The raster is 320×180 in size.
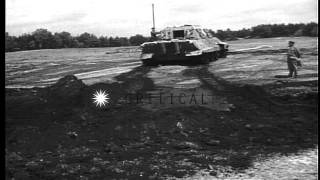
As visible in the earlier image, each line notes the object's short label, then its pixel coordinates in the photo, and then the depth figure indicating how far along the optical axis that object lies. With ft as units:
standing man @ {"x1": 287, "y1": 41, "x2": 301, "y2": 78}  37.70
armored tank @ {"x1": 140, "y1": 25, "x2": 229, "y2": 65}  43.96
